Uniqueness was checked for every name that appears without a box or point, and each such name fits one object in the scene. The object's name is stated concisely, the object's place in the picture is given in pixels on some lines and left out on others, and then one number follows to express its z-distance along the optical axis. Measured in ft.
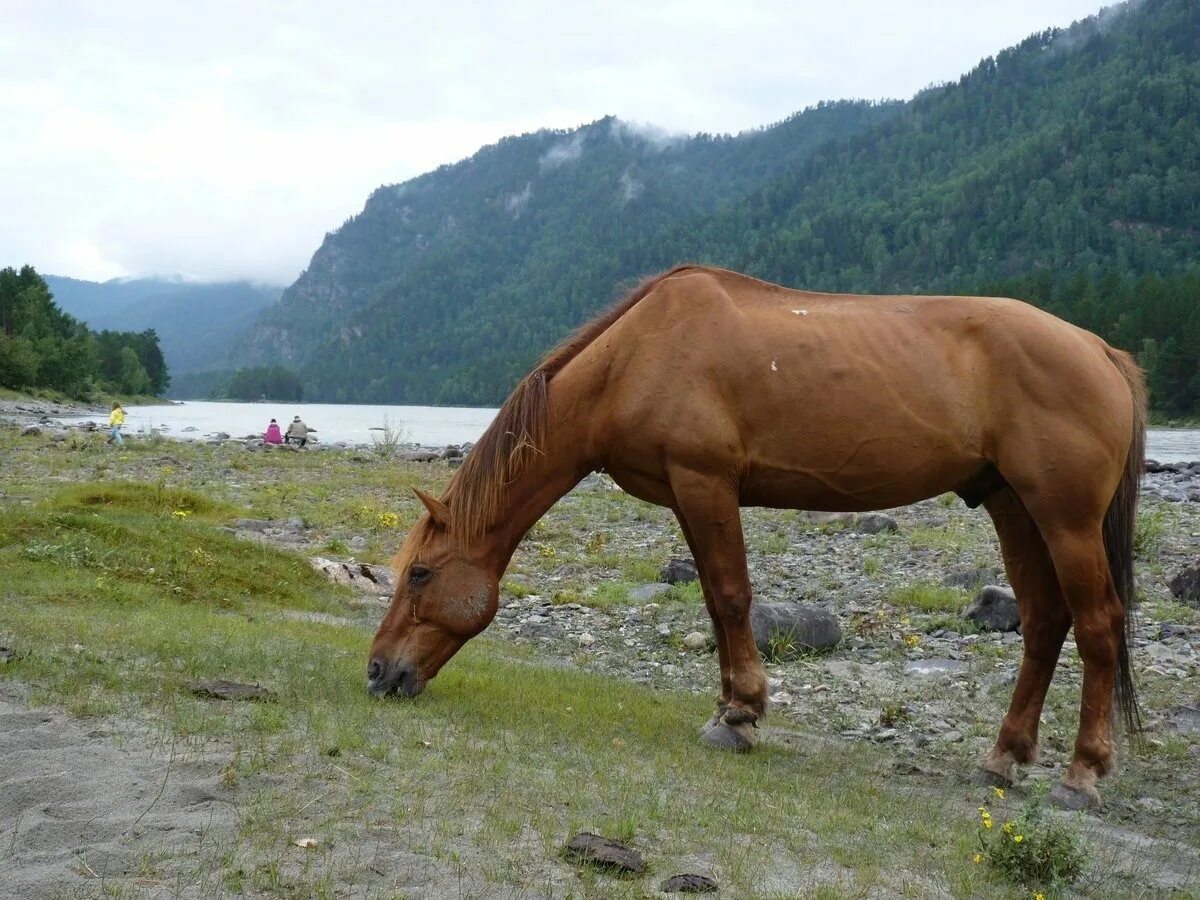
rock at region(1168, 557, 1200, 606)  38.50
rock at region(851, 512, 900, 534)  59.98
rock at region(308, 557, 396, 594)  42.98
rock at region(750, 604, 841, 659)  33.47
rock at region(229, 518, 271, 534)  56.49
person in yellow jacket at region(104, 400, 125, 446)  119.79
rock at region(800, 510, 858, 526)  64.23
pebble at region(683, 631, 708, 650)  35.47
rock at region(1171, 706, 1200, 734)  25.23
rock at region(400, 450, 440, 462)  122.96
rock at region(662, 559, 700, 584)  45.83
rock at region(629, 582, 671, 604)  43.07
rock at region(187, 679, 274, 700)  19.57
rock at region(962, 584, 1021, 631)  35.35
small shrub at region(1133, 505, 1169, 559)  48.55
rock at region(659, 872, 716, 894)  12.25
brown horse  20.45
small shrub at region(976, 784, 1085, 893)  13.89
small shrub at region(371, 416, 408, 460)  127.95
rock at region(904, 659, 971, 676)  31.30
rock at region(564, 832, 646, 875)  12.69
